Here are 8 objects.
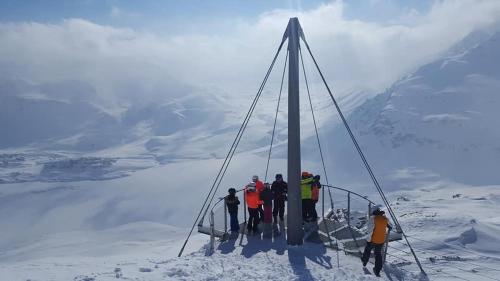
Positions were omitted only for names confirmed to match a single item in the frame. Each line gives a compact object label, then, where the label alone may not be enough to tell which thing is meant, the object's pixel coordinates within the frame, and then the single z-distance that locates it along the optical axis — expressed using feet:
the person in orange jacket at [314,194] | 48.85
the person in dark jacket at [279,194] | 48.06
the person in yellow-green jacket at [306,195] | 47.96
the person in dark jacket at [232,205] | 46.78
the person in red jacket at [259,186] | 47.91
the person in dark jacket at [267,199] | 47.39
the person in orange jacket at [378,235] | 37.70
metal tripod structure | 43.39
